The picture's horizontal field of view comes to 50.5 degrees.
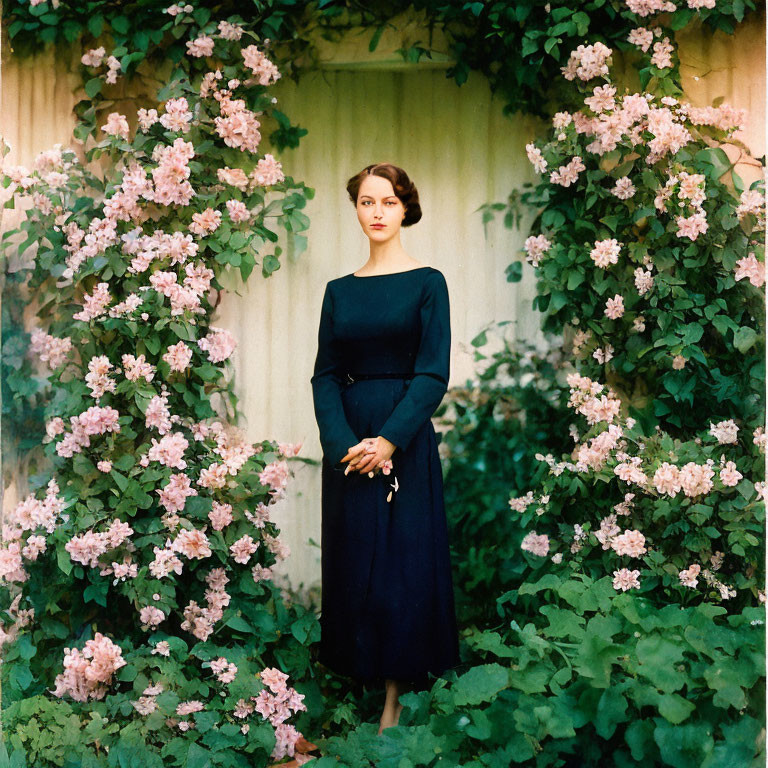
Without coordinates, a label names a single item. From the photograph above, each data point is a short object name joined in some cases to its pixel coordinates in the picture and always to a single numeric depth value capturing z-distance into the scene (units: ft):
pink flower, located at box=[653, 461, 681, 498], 9.71
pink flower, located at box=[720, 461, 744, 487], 9.64
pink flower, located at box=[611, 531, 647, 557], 9.96
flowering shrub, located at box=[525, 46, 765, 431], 10.10
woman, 9.25
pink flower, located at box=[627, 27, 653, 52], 10.18
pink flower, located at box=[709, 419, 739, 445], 9.95
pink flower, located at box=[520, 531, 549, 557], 10.56
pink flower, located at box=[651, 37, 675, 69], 10.18
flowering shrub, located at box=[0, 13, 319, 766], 10.00
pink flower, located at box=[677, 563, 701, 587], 9.77
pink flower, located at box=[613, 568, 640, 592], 9.95
